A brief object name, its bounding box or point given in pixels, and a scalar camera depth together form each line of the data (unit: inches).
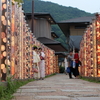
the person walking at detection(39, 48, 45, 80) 494.6
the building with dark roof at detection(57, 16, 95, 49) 1427.7
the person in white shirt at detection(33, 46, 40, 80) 471.8
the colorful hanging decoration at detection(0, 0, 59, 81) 200.5
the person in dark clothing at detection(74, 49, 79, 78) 566.0
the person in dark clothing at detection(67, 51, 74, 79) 578.2
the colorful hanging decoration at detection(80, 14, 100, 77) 380.2
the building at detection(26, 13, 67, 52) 1378.1
